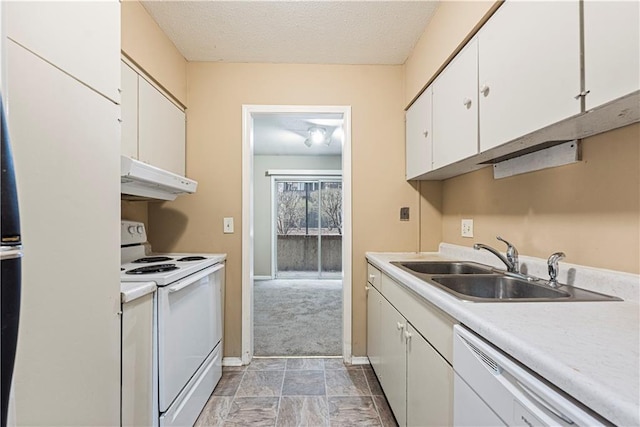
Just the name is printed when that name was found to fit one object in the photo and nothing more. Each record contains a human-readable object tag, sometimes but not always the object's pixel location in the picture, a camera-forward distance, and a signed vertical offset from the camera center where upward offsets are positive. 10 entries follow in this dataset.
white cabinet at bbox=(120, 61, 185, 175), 1.60 +0.58
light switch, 2.33 -0.08
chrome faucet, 1.40 -0.21
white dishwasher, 0.54 -0.40
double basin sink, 1.03 -0.31
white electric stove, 1.33 -0.58
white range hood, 1.31 +0.18
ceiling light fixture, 3.88 +1.14
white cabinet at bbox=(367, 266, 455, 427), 1.03 -0.65
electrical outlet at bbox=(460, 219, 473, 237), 1.96 -0.08
